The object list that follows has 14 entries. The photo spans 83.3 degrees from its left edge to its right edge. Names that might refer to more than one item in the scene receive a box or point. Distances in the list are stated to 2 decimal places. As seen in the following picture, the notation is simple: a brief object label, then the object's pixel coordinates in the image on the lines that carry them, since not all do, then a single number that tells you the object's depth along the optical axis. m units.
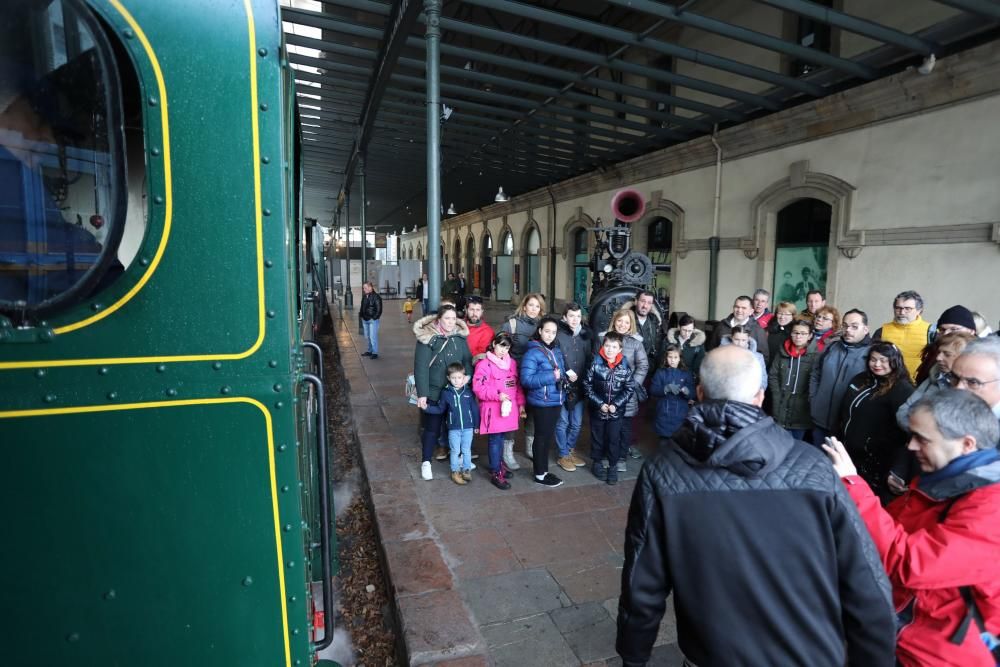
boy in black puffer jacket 5.16
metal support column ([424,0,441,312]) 6.11
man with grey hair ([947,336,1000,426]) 2.59
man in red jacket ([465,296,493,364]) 5.92
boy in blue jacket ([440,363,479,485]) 5.06
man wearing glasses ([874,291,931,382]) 5.04
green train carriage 1.42
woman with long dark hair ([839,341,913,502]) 3.68
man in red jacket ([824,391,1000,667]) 1.74
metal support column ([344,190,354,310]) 21.29
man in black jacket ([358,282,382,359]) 11.03
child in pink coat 5.09
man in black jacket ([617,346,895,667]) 1.62
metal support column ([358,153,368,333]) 15.66
